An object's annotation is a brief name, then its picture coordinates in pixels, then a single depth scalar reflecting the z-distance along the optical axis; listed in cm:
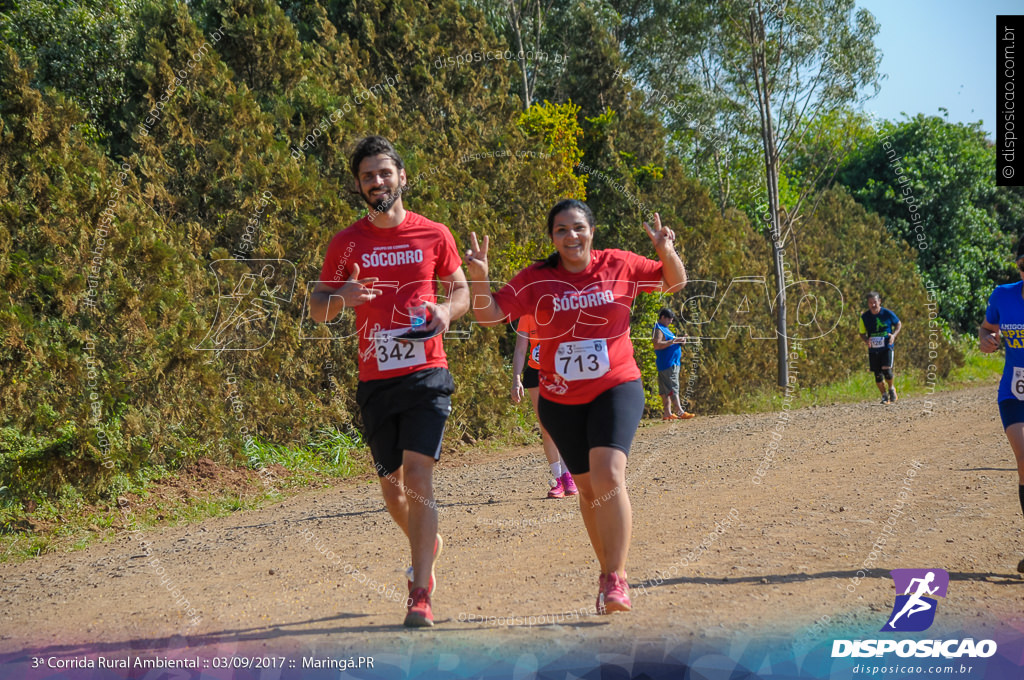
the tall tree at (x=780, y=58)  1936
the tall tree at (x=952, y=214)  3112
